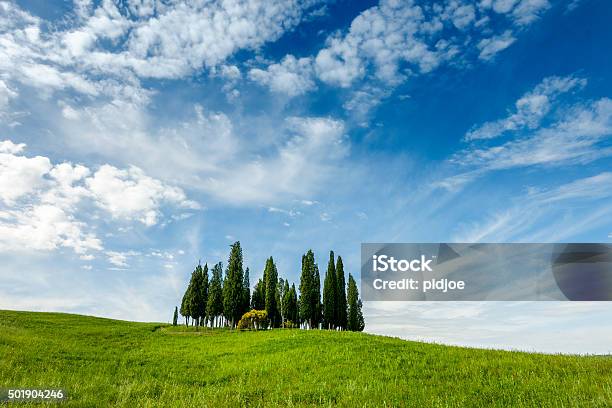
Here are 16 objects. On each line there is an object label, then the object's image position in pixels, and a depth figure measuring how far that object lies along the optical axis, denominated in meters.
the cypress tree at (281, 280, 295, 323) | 64.96
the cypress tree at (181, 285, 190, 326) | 67.81
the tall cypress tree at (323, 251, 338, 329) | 63.28
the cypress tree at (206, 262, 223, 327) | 59.94
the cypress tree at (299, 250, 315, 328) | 60.47
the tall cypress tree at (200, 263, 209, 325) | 64.62
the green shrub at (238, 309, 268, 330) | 50.72
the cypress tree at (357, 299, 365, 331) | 80.19
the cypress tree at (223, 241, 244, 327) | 55.22
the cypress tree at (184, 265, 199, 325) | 63.28
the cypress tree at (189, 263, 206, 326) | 63.31
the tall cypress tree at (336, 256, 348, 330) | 65.00
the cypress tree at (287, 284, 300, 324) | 66.00
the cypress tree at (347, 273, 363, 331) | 75.25
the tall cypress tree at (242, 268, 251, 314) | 59.31
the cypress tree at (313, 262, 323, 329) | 62.00
